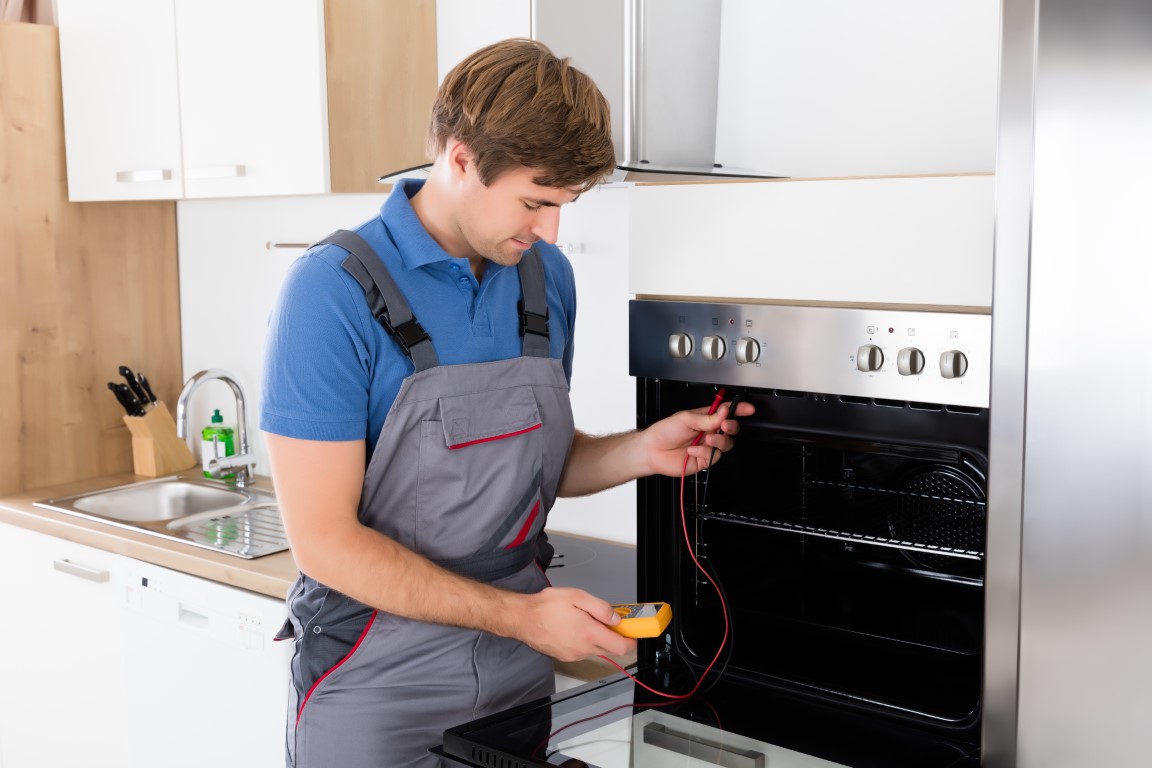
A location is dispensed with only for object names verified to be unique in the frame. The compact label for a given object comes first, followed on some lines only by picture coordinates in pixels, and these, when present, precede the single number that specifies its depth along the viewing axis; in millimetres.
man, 1252
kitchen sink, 2225
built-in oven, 1174
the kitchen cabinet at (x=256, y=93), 2049
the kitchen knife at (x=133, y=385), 2791
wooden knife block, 2824
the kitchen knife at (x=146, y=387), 2822
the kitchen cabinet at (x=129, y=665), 1996
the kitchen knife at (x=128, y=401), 2793
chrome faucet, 2633
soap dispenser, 2740
